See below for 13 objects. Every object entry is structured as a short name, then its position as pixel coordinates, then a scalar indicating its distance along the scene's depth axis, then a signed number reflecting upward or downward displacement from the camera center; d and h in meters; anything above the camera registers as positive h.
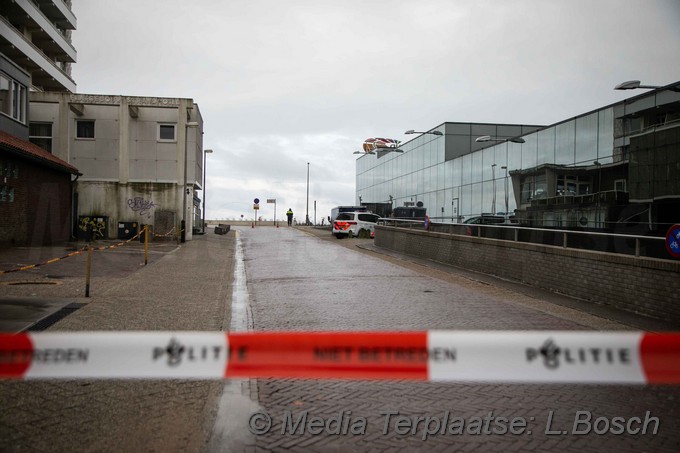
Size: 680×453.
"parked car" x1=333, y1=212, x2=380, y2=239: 35.97 +0.08
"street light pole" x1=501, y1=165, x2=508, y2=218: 28.02 +2.44
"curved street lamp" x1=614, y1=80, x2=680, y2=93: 14.13 +3.94
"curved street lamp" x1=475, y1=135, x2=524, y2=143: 26.86 +4.58
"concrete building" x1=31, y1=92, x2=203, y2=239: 29.02 +3.79
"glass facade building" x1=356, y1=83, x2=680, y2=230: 18.89 +3.64
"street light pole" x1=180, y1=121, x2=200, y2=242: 28.42 +1.31
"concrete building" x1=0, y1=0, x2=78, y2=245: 19.16 +1.58
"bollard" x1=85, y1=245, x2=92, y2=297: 9.93 -1.22
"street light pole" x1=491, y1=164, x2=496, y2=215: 29.63 +2.41
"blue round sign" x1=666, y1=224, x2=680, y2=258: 8.54 -0.15
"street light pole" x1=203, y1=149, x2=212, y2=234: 40.25 +5.36
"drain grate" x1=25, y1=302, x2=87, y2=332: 7.05 -1.46
